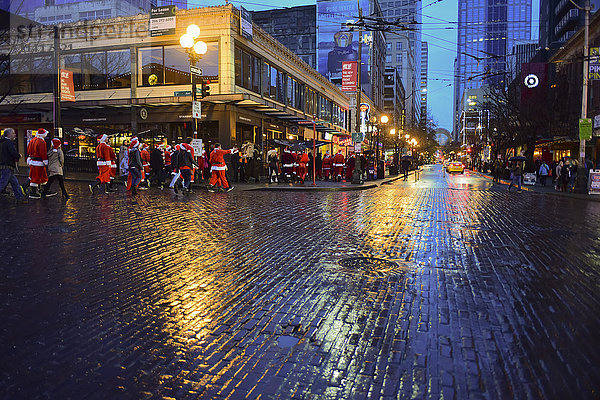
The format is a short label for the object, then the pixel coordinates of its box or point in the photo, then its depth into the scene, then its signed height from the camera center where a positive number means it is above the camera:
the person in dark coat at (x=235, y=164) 23.59 +0.36
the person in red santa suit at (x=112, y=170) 15.85 -0.01
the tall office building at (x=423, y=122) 89.60 +9.84
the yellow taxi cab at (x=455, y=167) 57.53 +0.72
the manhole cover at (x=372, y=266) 5.78 -1.23
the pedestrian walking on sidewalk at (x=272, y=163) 23.95 +0.42
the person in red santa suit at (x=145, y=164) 19.97 +0.27
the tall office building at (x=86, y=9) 67.69 +24.05
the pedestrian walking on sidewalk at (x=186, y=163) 15.89 +0.26
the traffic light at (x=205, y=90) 18.15 +3.14
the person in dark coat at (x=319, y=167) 33.09 +0.33
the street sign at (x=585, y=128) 19.84 +1.96
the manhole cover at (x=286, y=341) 3.52 -1.31
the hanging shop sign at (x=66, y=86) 20.78 +3.79
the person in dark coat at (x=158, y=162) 20.00 +0.36
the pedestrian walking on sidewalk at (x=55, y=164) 13.95 +0.16
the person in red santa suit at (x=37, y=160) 13.42 +0.27
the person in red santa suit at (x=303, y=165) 24.86 +0.35
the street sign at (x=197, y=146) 17.67 +0.94
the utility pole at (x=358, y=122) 25.09 +2.88
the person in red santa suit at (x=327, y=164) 31.00 +0.51
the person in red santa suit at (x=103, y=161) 15.29 +0.29
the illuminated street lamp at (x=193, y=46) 16.92 +4.57
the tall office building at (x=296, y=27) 76.31 +24.13
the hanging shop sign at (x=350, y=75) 27.19 +5.78
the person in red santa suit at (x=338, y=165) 29.49 +0.43
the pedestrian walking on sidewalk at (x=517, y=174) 22.14 -0.03
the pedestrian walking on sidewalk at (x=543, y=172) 27.86 +0.10
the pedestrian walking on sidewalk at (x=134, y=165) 15.19 +0.17
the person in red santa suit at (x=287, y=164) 25.72 +0.41
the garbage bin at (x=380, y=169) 34.12 +0.23
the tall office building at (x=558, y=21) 52.49 +19.01
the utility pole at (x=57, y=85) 18.70 +3.50
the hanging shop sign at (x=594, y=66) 19.75 +4.66
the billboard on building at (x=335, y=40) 69.19 +19.86
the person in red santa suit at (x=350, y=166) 29.77 +0.38
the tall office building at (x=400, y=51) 129.50 +33.97
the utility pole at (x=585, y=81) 20.13 +4.06
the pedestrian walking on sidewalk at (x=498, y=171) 33.52 +0.16
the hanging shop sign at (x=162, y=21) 25.86 +8.38
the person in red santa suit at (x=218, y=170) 17.02 +0.03
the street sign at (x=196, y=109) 17.56 +2.33
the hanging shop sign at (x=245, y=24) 26.41 +8.55
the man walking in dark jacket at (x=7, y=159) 12.29 +0.26
